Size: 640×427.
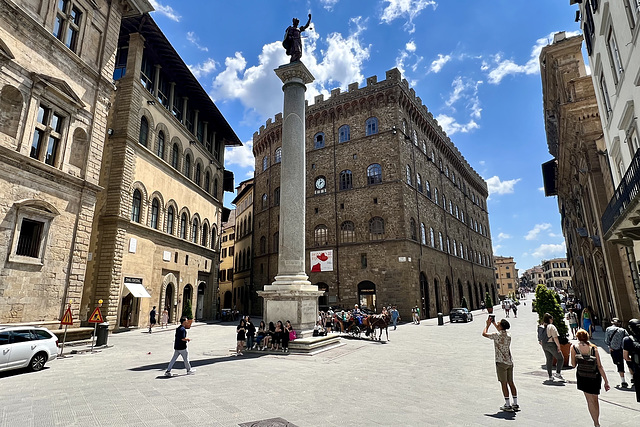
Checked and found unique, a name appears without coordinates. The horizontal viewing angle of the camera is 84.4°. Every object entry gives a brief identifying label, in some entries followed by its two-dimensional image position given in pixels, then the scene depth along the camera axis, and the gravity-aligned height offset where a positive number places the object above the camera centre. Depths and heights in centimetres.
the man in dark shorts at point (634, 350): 655 -103
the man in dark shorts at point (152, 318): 1953 -86
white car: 904 -114
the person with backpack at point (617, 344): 806 -112
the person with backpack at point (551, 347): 859 -121
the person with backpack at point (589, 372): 522 -111
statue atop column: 1691 +1226
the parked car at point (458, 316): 2825 -137
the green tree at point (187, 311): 2329 -61
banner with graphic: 3126 +342
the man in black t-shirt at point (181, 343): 880 -100
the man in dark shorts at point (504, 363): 615 -115
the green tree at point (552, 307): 1009 -29
